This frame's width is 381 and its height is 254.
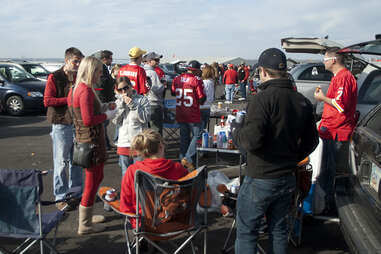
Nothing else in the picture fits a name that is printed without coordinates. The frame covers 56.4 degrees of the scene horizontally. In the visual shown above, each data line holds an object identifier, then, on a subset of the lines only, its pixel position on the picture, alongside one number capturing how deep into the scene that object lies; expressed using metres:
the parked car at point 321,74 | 4.92
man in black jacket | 2.37
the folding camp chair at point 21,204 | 2.72
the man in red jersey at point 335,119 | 3.89
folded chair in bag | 7.34
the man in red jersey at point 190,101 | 6.00
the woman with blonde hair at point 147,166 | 2.90
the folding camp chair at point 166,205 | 2.72
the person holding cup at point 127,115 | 4.18
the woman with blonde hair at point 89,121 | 3.61
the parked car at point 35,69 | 14.15
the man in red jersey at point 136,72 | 5.96
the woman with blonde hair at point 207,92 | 6.61
